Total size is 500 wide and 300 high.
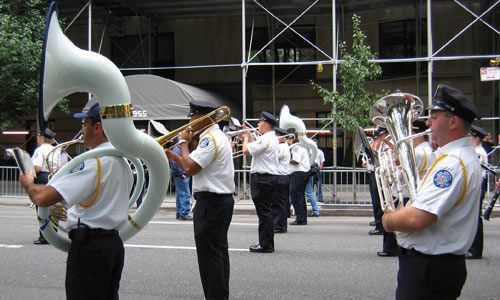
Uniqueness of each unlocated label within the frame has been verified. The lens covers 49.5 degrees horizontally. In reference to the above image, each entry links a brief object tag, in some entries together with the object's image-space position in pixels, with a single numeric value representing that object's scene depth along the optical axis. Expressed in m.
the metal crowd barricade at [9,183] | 16.62
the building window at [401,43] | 20.50
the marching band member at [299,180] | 11.17
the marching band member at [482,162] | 7.48
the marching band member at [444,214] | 2.92
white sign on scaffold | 11.98
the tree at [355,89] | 14.08
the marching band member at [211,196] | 4.87
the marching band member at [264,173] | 7.87
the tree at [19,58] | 16.69
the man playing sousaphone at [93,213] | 3.37
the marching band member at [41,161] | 8.84
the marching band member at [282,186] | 8.88
